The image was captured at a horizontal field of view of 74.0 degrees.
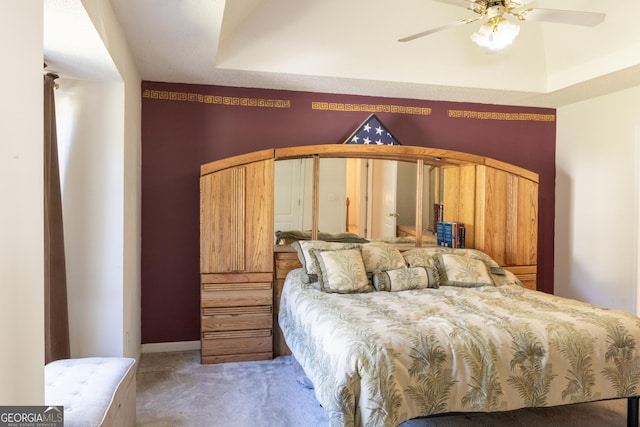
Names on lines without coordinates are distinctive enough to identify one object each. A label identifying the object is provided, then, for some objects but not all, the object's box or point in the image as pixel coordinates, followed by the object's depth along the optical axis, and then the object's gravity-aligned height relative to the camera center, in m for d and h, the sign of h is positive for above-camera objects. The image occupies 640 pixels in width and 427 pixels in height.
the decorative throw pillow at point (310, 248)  3.23 -0.37
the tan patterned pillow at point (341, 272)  3.06 -0.51
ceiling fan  2.23 +1.01
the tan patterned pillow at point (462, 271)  3.29 -0.55
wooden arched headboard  3.40 -0.42
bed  1.89 -0.75
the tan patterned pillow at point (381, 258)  3.35 -0.44
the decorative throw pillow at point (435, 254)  3.50 -0.45
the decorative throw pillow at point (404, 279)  3.19 -0.58
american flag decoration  3.95 +0.64
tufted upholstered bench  1.75 -0.86
